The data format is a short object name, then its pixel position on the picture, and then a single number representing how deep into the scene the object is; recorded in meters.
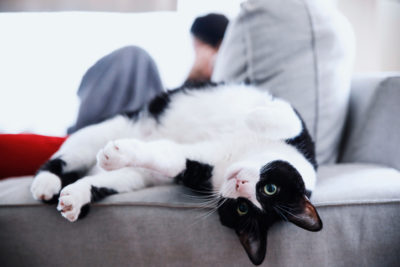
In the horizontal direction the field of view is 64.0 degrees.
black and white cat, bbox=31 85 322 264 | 0.89
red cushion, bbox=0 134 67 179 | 1.34
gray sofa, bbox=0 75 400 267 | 0.87
